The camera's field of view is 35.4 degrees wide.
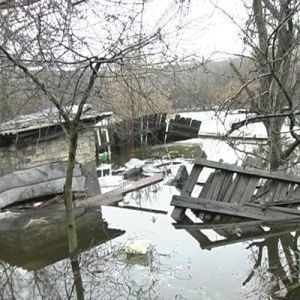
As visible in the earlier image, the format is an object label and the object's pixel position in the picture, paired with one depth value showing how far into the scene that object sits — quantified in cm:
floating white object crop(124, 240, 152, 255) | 666
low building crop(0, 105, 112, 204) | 1058
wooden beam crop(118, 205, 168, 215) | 945
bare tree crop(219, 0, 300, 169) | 414
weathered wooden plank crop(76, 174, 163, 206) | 999
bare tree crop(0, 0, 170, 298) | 480
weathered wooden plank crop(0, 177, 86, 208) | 968
